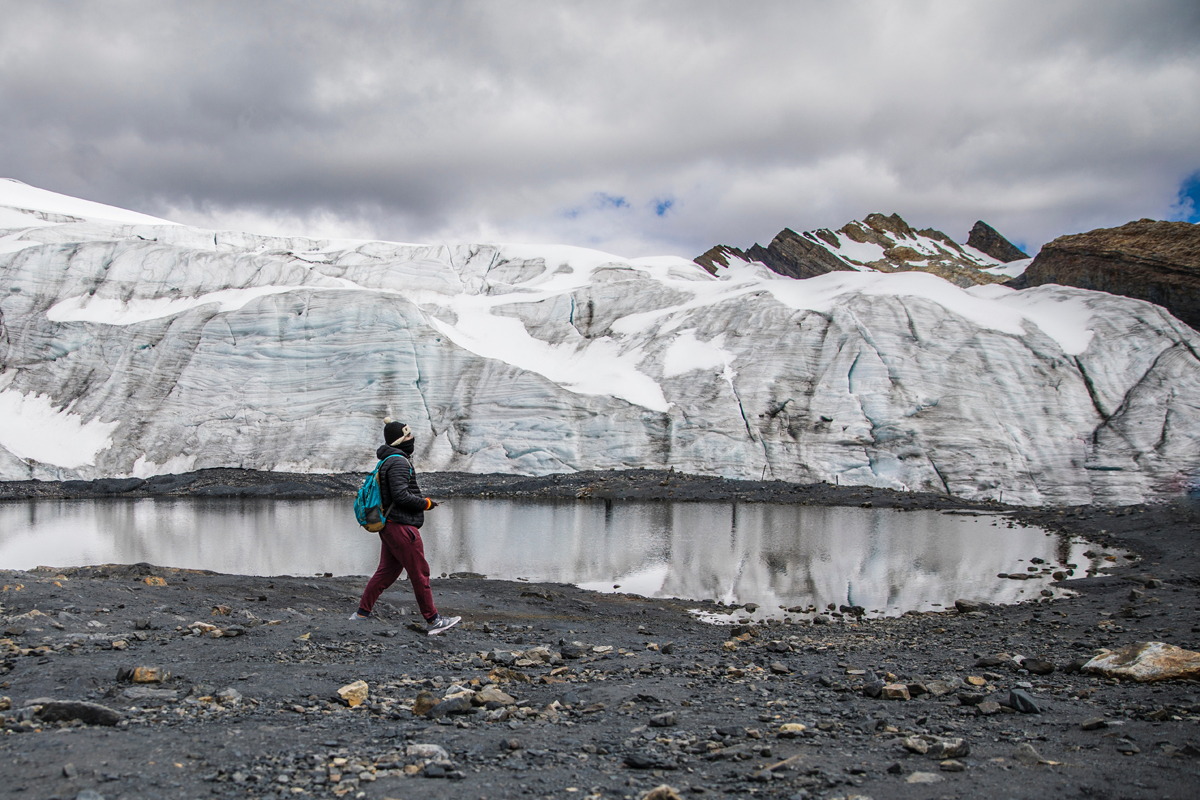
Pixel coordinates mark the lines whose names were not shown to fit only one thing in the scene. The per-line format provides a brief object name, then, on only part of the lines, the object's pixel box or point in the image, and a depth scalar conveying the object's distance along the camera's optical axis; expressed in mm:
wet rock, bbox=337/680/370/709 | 4538
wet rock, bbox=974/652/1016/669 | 5781
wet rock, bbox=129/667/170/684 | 4604
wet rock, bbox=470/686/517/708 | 4590
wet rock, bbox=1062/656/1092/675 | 5422
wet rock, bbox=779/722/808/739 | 4012
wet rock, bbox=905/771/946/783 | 3270
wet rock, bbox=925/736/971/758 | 3586
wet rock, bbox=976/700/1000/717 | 4339
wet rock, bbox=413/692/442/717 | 4386
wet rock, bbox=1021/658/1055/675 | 5477
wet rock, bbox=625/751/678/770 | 3506
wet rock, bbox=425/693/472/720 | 4305
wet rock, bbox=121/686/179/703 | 4250
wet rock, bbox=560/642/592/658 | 6422
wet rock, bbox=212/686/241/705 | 4355
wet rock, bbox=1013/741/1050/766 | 3484
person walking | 6637
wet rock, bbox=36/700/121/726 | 3763
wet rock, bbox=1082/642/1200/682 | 4844
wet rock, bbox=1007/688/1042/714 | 4352
